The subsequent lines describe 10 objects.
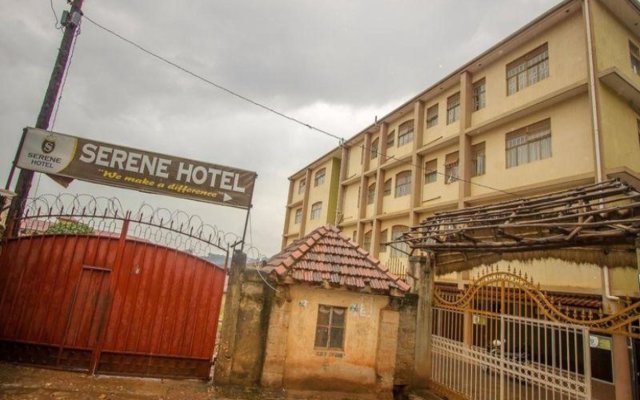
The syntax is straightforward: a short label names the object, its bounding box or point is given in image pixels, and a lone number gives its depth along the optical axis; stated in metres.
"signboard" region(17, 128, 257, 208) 6.86
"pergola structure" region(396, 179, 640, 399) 5.64
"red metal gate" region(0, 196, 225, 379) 6.47
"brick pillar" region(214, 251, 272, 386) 6.68
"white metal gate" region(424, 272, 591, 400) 5.58
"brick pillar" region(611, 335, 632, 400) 6.27
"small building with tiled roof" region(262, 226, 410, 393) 6.89
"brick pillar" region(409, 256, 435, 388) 8.05
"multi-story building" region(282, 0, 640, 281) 11.72
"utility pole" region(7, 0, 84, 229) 6.77
